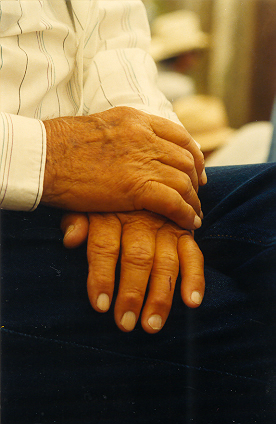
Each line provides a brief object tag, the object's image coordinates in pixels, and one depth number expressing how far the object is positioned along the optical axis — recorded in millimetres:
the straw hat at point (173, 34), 1812
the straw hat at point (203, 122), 1759
